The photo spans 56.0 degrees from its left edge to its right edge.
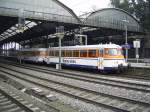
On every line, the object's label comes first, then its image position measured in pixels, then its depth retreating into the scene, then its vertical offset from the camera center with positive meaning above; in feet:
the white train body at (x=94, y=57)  44.12 -0.80
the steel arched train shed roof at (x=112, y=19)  83.53 +23.01
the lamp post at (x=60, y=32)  57.87 +9.46
